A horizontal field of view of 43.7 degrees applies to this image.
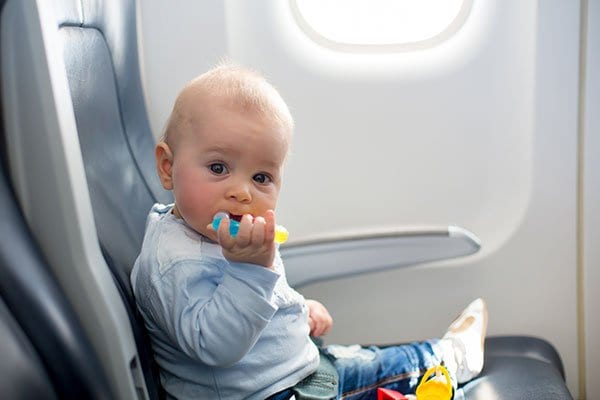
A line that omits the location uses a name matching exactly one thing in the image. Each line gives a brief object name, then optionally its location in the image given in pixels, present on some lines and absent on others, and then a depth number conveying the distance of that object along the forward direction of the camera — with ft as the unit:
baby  2.99
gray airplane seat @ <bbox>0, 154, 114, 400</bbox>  2.47
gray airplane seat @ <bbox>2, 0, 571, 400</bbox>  2.69
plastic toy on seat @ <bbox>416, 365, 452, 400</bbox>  3.78
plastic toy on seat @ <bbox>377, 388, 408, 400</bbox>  3.63
